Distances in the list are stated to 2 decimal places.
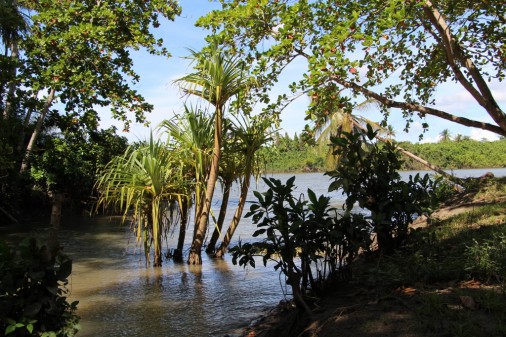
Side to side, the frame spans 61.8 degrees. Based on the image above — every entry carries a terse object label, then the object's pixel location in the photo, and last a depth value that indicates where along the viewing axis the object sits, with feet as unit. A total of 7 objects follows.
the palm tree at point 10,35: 29.78
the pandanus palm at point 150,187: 20.01
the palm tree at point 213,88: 20.70
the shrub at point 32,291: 8.89
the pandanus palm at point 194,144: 21.50
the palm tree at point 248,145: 22.70
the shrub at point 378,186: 12.23
